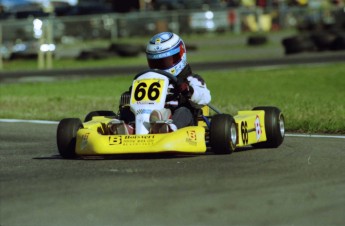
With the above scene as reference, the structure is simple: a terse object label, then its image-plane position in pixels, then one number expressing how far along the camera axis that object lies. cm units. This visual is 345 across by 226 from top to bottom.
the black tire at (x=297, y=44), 5841
